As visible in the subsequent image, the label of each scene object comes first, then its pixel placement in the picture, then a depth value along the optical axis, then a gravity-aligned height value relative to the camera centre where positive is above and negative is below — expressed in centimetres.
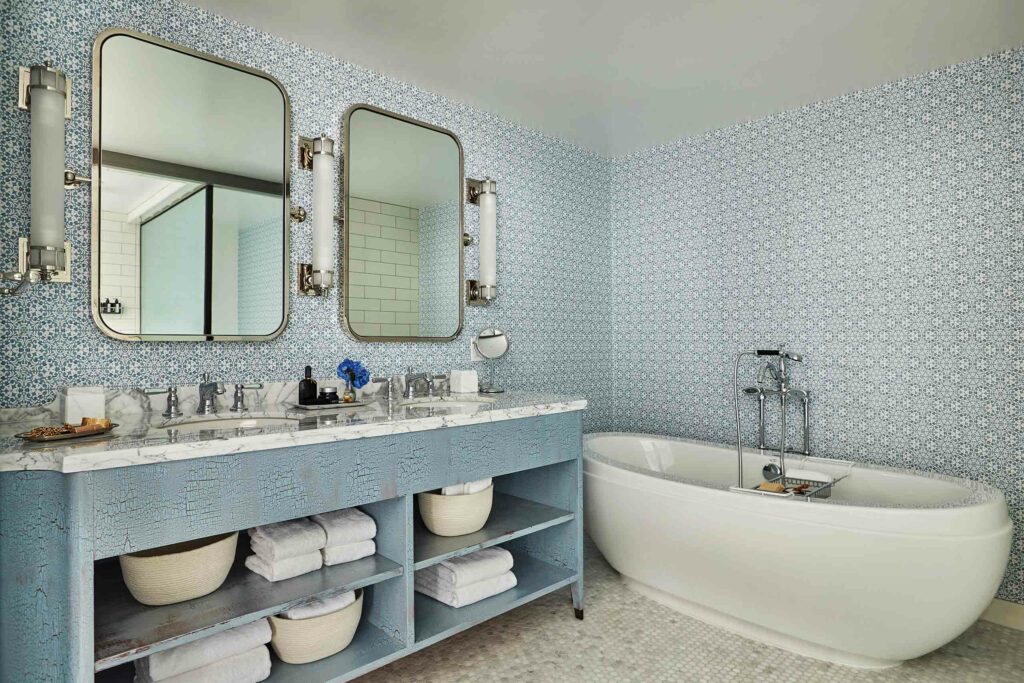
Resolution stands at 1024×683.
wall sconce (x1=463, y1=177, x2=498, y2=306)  300 +50
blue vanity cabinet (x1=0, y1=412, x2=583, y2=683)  134 -46
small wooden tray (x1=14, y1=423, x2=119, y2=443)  140 -21
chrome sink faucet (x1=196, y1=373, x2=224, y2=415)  201 -17
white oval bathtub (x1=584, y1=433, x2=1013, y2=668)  195 -75
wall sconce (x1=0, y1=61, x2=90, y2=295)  168 +48
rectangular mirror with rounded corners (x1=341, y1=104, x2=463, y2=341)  257 +54
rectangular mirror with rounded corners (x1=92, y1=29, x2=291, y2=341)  195 +54
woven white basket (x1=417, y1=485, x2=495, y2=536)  219 -61
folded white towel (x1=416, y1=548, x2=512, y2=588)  220 -83
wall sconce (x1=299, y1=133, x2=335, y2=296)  236 +51
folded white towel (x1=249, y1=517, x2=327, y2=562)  180 -59
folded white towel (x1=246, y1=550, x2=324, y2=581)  178 -66
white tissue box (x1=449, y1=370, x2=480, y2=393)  272 -16
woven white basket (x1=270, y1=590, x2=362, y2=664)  179 -87
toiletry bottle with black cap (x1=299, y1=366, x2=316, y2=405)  221 -16
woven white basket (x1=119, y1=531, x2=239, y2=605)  157 -60
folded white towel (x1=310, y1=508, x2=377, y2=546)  192 -58
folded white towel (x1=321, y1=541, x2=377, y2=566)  190 -66
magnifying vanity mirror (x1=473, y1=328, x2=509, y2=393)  295 +2
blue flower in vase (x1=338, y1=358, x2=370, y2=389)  223 -9
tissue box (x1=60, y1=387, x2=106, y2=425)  171 -16
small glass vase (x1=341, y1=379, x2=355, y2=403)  225 -19
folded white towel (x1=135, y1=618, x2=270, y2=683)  156 -82
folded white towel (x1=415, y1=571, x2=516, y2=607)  219 -91
